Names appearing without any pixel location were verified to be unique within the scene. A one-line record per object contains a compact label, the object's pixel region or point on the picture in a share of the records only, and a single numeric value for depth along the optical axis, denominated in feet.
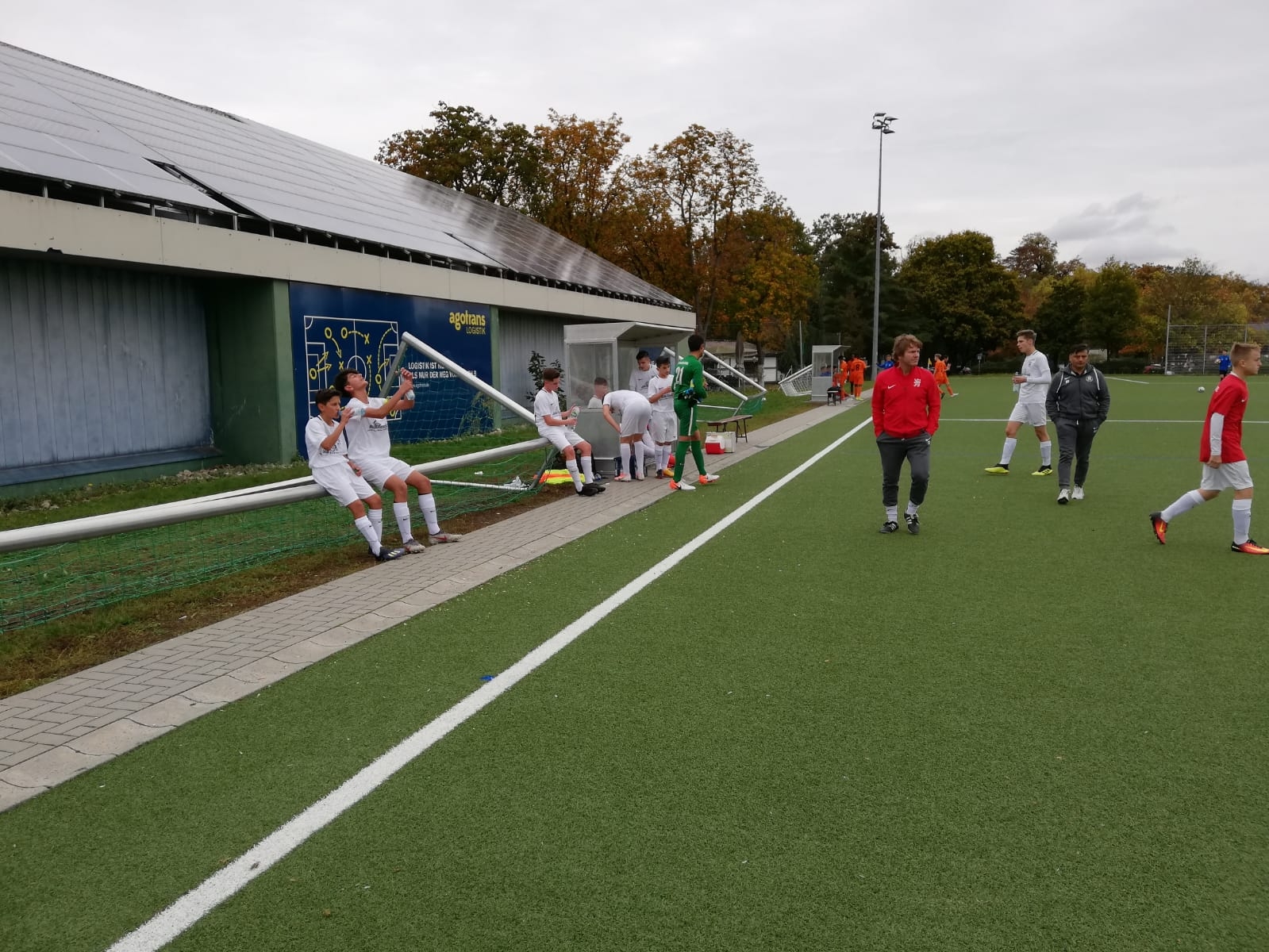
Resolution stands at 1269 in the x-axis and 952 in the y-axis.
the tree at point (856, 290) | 249.14
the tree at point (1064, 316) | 264.52
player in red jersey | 23.88
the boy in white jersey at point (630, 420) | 41.47
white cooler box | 54.29
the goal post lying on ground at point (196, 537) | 20.61
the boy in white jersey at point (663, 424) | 44.96
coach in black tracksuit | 33.91
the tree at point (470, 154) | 144.87
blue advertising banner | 51.78
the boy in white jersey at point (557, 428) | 38.55
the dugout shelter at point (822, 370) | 114.62
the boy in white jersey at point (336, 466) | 25.49
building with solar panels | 39.29
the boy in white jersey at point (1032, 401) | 41.98
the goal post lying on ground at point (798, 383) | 137.80
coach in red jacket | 28.32
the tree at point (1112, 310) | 267.18
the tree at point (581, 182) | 140.05
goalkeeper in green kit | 39.04
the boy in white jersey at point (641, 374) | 44.55
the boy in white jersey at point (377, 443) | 27.14
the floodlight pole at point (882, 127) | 146.20
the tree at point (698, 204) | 137.39
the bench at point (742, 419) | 60.29
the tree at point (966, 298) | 254.88
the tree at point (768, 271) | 142.82
